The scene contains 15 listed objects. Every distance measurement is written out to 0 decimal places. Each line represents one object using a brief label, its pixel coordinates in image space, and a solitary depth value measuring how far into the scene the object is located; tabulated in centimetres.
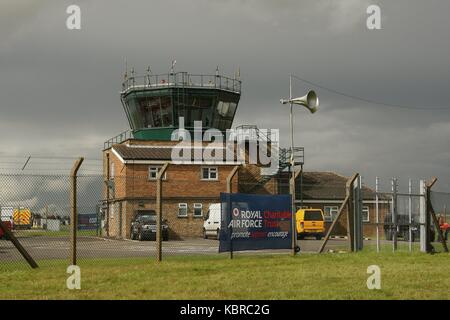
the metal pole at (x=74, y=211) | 1435
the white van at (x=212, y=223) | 3878
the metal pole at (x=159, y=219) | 1590
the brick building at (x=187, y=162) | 4604
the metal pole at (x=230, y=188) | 1748
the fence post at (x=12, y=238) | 1374
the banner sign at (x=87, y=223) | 1984
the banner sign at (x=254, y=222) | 1758
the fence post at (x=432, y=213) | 2081
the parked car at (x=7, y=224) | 1448
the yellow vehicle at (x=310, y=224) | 4291
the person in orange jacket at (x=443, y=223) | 2643
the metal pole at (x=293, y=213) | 1880
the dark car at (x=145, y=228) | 3093
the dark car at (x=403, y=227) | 2022
